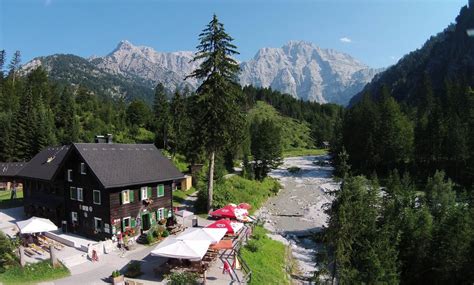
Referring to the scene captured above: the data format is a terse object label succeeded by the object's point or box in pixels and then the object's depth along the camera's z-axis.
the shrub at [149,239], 31.45
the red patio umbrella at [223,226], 28.63
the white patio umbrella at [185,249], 23.03
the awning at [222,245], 26.28
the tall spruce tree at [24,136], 70.62
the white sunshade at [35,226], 29.69
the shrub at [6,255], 24.88
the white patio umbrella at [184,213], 39.66
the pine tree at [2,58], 143.12
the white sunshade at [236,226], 29.42
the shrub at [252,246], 30.80
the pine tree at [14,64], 136.18
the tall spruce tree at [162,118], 78.75
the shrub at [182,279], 20.54
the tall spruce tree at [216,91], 38.78
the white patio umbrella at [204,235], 25.14
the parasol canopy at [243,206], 36.58
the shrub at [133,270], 24.30
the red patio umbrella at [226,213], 33.87
